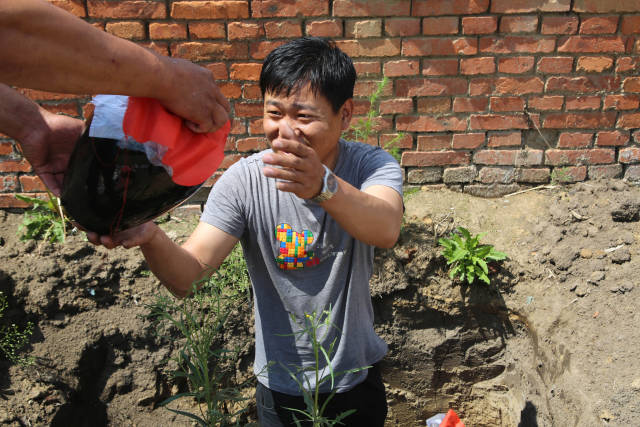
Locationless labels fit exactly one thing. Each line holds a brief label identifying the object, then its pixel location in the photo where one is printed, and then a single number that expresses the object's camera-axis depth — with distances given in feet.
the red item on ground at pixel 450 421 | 7.11
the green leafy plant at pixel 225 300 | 11.03
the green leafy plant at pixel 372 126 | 11.87
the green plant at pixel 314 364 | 6.18
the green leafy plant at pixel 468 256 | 11.39
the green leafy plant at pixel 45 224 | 12.21
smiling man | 6.44
